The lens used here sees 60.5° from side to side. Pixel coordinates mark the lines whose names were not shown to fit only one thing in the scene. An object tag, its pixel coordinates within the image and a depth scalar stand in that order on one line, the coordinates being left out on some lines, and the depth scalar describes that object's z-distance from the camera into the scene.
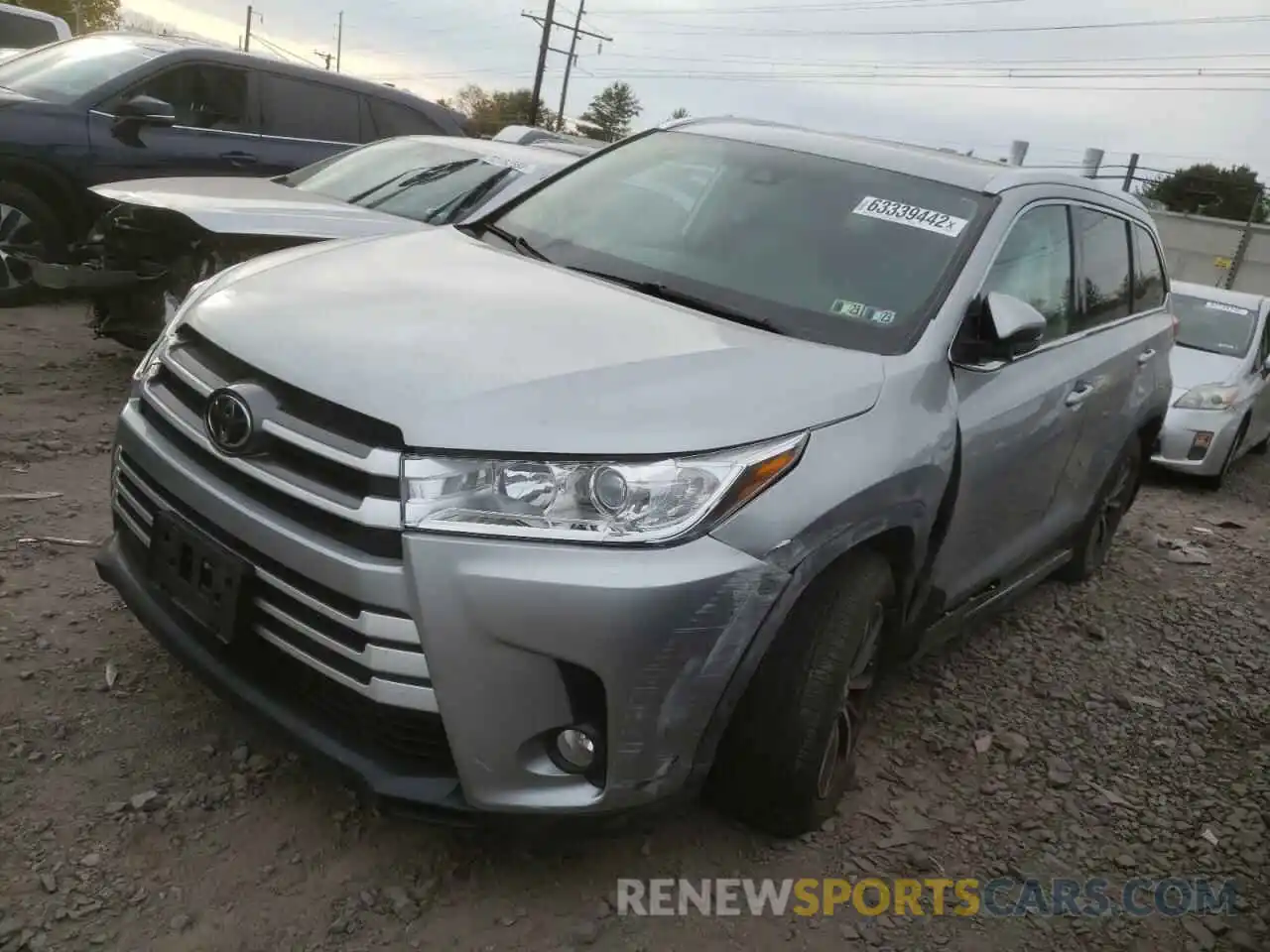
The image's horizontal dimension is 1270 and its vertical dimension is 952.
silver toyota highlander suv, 2.11
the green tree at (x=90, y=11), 42.56
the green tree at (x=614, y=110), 84.00
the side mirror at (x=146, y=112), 6.63
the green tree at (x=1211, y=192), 47.09
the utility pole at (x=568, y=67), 51.72
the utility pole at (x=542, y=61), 41.76
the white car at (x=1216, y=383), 8.20
